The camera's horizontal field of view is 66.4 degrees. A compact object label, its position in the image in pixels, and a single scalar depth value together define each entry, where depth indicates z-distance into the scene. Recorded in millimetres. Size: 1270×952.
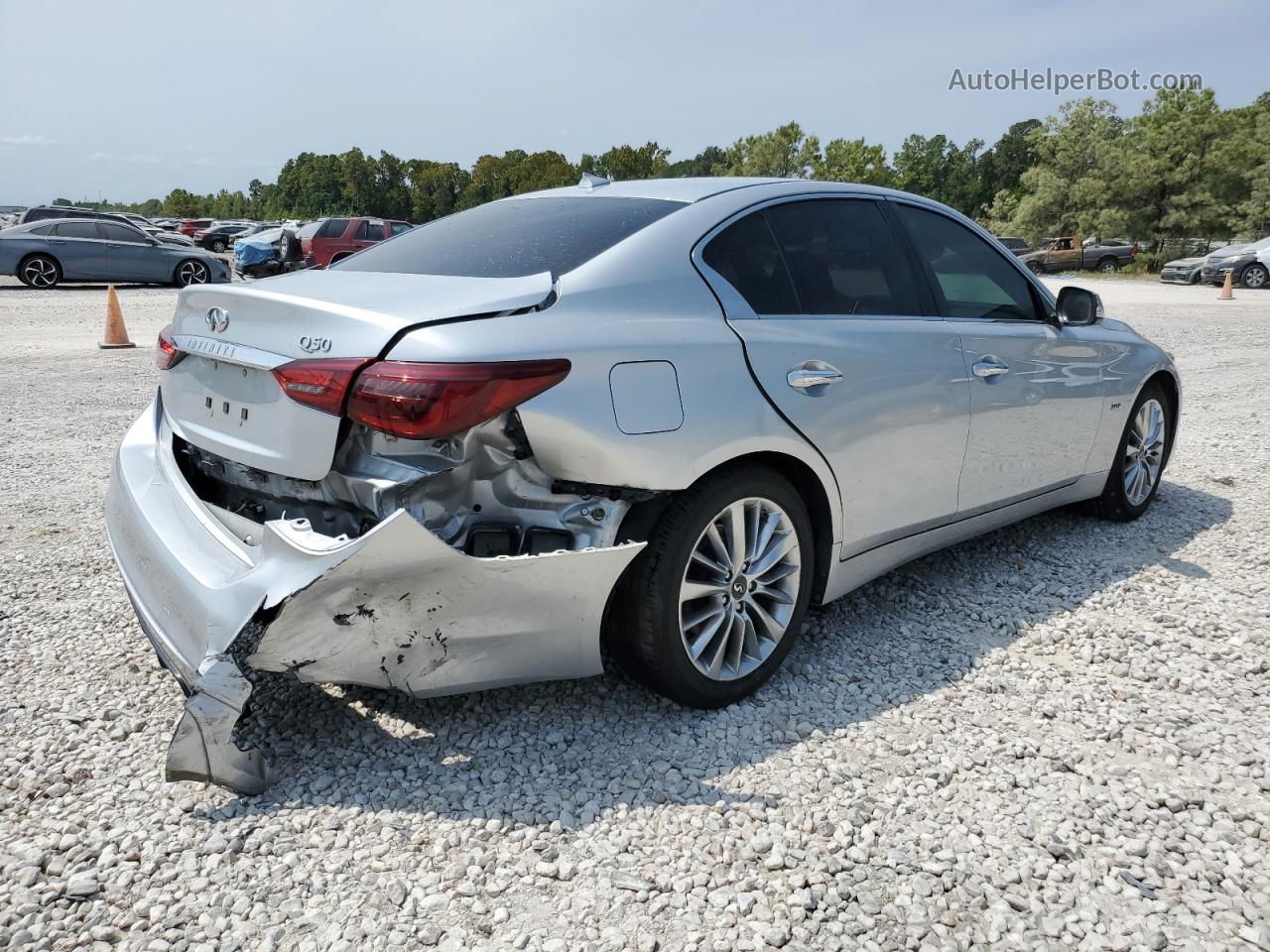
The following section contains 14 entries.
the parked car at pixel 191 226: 43938
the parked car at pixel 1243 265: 27516
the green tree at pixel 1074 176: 44281
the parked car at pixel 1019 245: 37688
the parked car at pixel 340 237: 22891
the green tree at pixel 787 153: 81375
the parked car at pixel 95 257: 19625
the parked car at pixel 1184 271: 29938
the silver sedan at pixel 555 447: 2410
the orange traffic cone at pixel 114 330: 11445
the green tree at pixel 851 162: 82312
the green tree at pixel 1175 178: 42125
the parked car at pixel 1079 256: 37094
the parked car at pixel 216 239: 38750
